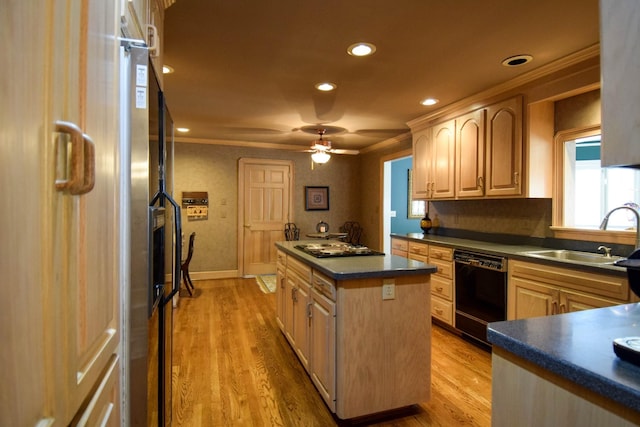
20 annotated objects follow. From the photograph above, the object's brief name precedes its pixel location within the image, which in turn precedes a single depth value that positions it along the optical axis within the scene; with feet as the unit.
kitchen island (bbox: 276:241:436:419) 6.37
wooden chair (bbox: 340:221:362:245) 21.81
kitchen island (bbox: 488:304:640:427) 2.41
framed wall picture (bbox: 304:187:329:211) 21.20
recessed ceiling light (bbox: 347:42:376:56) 7.83
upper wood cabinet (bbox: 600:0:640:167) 2.34
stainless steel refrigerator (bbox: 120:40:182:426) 3.40
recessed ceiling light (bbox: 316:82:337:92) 10.30
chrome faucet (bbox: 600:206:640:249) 7.04
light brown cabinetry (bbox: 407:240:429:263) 12.35
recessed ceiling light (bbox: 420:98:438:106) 11.71
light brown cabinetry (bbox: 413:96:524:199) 10.14
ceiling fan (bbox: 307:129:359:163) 14.28
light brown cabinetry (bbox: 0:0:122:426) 1.43
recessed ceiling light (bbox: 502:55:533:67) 8.46
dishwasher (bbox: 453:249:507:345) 9.57
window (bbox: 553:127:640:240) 9.15
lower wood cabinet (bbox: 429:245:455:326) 11.13
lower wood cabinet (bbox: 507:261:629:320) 6.97
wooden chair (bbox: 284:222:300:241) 20.51
